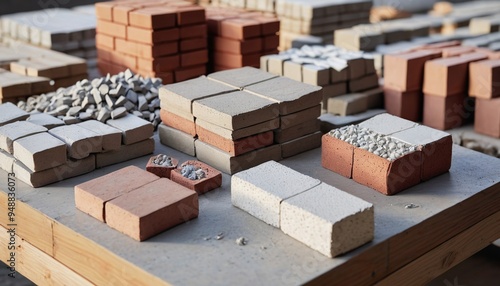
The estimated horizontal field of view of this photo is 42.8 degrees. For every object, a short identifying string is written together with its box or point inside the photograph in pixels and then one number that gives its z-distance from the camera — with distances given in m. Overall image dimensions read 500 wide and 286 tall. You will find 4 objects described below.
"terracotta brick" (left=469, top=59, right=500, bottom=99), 6.05
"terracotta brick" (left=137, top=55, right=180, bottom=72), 6.79
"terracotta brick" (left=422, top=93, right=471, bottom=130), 6.22
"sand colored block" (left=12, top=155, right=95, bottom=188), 4.40
